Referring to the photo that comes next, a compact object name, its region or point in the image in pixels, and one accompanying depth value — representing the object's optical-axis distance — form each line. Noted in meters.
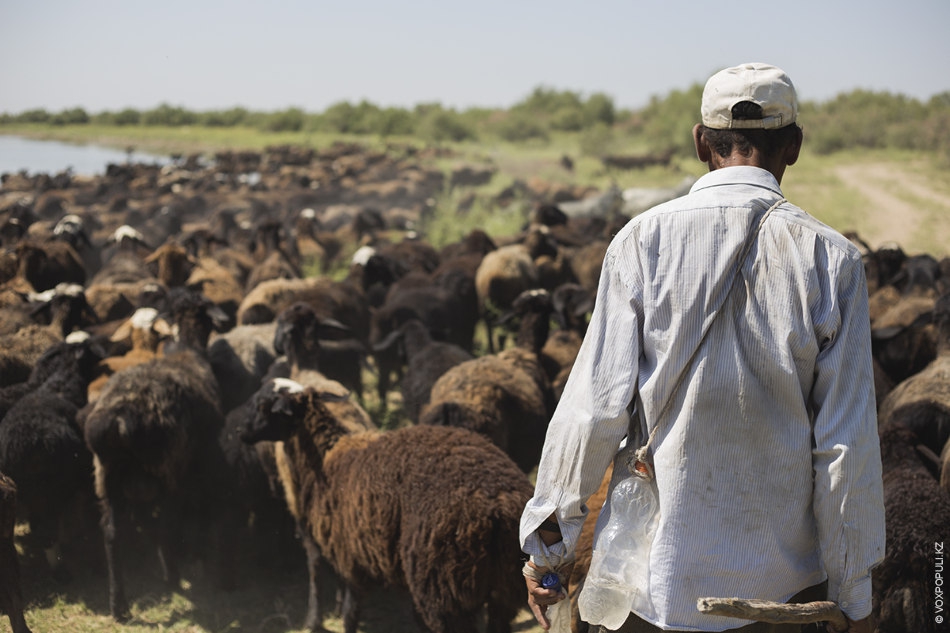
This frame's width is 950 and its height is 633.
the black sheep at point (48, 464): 5.78
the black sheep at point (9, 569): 4.80
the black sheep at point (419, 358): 7.76
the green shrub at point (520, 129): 56.59
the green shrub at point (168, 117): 76.19
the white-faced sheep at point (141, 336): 7.86
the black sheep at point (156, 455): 5.83
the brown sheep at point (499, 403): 6.30
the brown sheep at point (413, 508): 4.21
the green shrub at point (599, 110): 60.25
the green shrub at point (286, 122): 72.94
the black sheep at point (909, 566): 4.03
